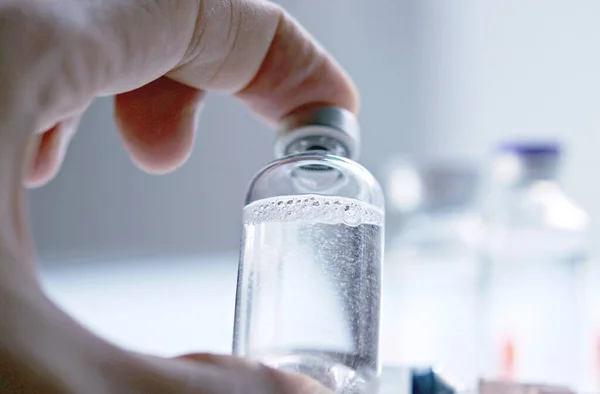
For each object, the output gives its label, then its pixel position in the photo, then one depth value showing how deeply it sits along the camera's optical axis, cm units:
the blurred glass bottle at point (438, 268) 37
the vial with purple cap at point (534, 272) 34
